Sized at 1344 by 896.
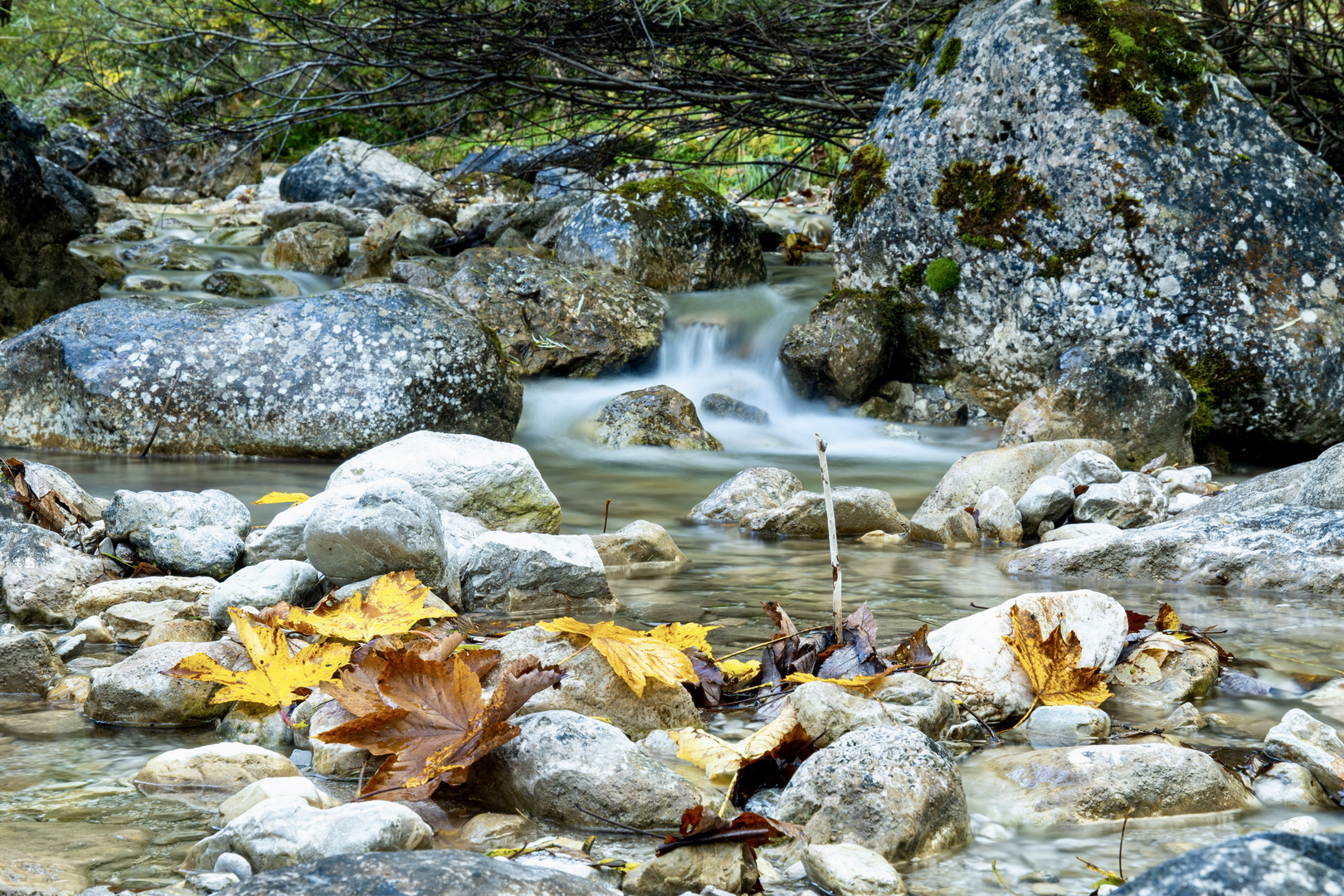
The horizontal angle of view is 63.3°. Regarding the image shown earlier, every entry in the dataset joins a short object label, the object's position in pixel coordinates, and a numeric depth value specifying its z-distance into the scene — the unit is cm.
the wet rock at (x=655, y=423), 762
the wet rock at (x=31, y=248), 916
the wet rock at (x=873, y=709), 201
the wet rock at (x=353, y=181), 1473
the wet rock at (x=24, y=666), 240
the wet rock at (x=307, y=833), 143
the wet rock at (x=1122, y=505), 489
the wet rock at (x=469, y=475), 396
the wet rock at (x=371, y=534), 294
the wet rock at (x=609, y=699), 217
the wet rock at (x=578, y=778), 172
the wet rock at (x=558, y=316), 888
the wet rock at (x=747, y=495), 523
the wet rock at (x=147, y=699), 223
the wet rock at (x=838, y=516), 485
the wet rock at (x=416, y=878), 114
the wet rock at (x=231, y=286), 1080
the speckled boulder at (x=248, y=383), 660
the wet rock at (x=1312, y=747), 188
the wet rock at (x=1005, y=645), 227
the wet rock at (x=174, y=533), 344
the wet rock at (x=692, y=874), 149
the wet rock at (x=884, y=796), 165
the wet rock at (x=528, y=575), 321
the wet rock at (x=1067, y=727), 217
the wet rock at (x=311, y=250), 1180
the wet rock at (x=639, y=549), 411
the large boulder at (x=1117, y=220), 686
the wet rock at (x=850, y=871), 150
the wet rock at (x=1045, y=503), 495
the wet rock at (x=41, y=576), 311
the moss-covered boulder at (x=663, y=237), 1002
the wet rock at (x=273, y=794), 161
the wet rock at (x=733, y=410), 832
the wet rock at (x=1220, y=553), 371
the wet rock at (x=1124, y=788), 179
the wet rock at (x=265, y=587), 282
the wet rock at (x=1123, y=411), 637
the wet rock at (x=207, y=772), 186
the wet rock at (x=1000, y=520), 484
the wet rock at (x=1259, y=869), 96
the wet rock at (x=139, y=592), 310
